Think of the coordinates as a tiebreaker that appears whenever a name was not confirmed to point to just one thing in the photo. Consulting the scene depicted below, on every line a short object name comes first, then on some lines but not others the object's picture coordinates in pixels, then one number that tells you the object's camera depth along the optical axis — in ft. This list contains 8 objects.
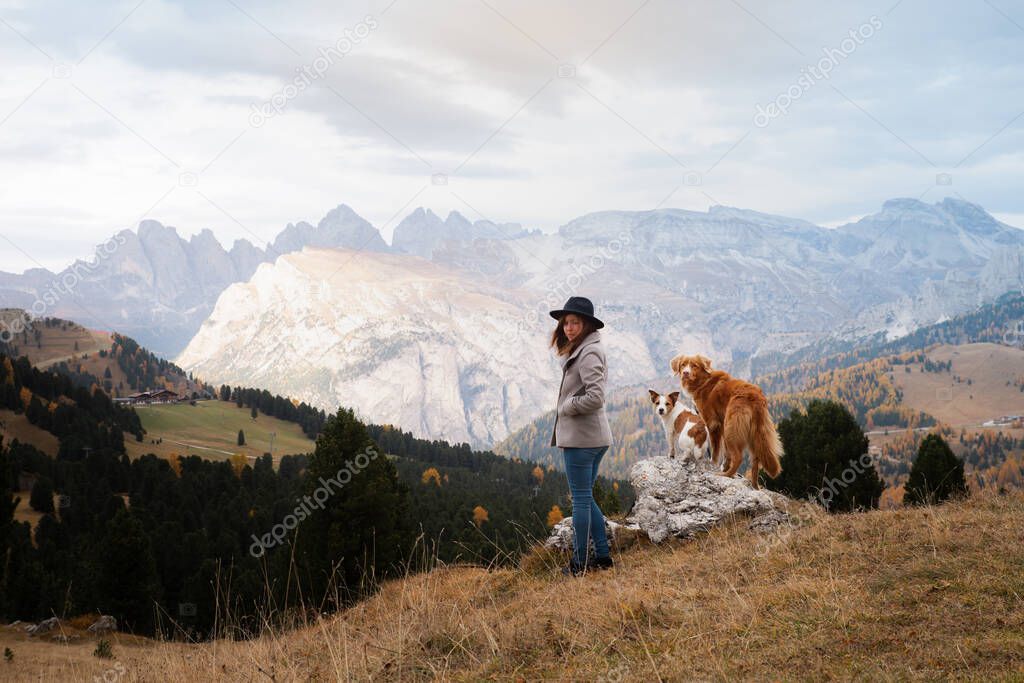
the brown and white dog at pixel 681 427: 42.88
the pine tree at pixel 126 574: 142.41
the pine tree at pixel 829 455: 113.91
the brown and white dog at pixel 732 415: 39.09
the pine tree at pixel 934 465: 101.00
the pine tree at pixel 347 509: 97.14
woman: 28.55
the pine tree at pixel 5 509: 98.94
